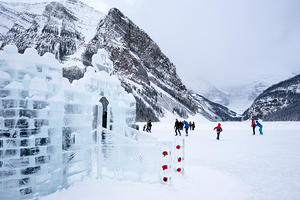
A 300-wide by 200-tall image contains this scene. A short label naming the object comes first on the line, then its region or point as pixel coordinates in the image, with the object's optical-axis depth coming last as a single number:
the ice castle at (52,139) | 4.96
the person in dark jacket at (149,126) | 20.86
